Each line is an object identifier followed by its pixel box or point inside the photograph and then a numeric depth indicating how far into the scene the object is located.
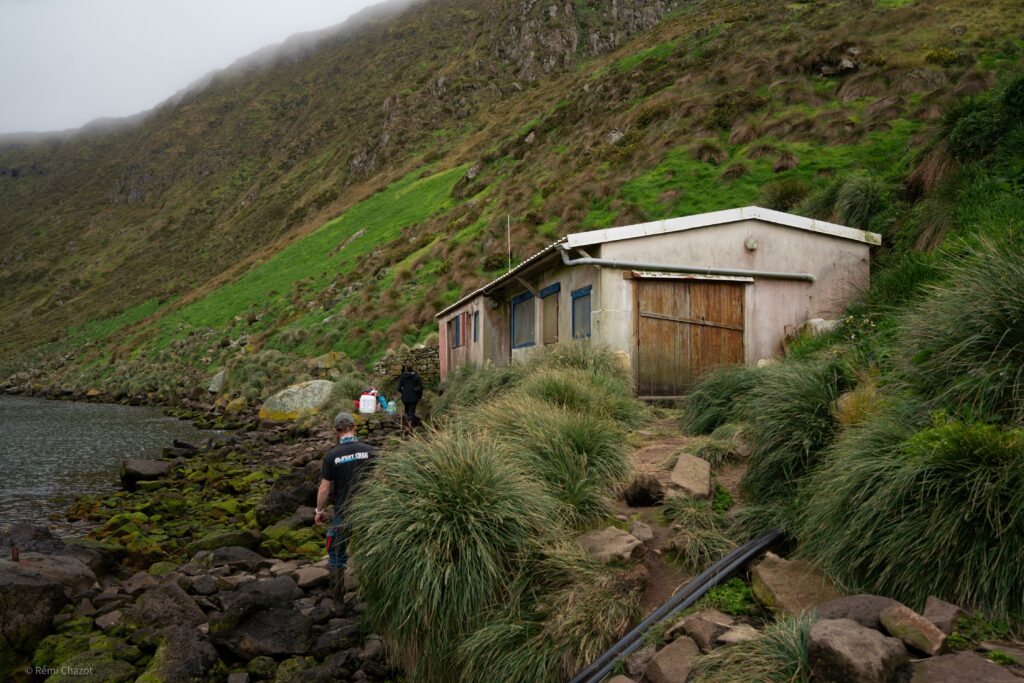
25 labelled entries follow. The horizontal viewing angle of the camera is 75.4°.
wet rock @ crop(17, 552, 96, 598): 7.36
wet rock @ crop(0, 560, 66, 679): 6.02
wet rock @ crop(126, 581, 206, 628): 6.33
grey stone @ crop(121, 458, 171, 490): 13.82
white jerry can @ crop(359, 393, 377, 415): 19.36
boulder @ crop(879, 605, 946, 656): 3.13
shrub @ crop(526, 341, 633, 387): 11.03
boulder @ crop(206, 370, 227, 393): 33.47
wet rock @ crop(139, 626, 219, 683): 5.41
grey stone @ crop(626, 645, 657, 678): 4.10
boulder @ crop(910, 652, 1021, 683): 2.86
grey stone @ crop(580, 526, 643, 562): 5.04
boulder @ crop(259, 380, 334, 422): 23.45
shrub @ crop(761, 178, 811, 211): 21.58
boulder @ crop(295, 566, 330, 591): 7.33
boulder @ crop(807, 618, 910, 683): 2.96
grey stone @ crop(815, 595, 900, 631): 3.40
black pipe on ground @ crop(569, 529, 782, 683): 4.25
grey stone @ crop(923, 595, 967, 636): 3.28
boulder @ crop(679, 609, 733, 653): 3.93
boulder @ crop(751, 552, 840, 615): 4.04
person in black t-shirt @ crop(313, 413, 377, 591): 7.24
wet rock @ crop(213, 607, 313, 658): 5.85
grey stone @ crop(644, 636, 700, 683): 3.76
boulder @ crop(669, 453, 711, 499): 5.91
